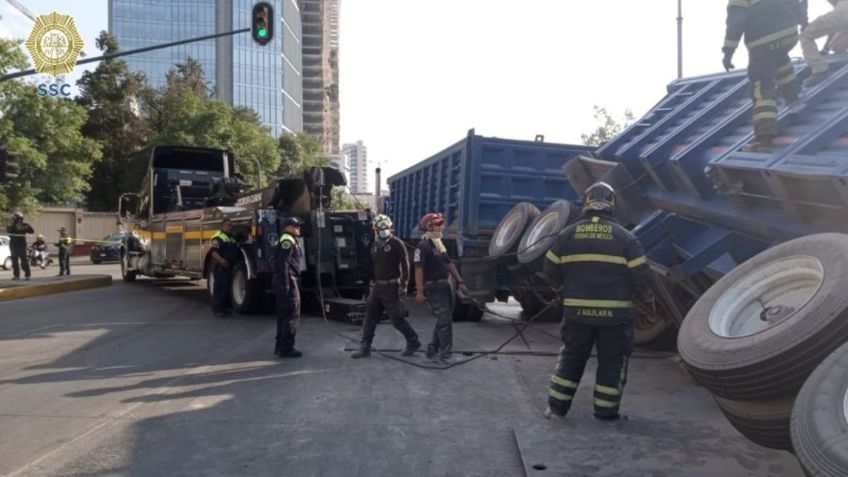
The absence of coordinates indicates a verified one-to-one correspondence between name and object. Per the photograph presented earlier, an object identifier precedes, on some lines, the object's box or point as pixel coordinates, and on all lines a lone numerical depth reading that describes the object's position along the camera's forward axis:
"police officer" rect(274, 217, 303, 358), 8.25
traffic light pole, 14.65
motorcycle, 25.73
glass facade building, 90.00
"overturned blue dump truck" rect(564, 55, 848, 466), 3.67
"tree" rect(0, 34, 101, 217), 27.17
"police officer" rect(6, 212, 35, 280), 16.78
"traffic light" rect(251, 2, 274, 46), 16.03
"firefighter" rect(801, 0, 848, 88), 6.27
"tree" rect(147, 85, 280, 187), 39.78
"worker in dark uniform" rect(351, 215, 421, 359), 8.23
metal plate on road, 4.41
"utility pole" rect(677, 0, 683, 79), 21.62
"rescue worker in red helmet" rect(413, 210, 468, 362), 8.05
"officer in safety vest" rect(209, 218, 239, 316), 12.02
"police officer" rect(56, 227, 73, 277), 19.91
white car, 27.09
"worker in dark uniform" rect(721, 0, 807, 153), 5.91
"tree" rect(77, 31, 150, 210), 47.53
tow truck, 11.47
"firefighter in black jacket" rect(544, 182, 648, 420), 5.33
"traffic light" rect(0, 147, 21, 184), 15.36
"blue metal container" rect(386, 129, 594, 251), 11.38
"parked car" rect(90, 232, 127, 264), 32.81
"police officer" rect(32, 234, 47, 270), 25.00
